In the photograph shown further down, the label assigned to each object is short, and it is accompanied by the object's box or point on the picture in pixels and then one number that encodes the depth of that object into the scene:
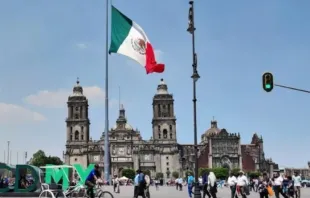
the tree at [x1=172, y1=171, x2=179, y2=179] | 119.59
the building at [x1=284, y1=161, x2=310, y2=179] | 163.62
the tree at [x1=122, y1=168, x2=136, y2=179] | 113.68
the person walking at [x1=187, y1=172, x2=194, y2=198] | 29.03
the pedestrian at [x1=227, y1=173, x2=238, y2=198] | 22.33
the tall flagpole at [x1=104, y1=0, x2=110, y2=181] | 35.00
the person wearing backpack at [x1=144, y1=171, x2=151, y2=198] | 24.08
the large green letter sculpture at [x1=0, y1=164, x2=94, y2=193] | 23.97
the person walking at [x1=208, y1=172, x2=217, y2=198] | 22.85
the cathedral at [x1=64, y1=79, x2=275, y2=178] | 122.38
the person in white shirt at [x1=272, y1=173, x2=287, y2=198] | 23.19
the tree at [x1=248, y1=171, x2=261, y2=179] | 107.62
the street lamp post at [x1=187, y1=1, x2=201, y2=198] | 21.30
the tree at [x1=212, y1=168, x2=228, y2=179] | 110.21
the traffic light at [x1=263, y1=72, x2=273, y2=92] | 21.70
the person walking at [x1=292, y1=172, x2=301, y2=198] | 24.06
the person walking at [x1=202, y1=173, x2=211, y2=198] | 24.50
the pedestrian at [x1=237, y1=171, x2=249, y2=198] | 21.50
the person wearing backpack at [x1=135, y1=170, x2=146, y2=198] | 20.79
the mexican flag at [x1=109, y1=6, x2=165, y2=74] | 26.98
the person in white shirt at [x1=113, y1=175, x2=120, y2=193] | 37.06
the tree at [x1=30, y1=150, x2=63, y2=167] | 117.88
